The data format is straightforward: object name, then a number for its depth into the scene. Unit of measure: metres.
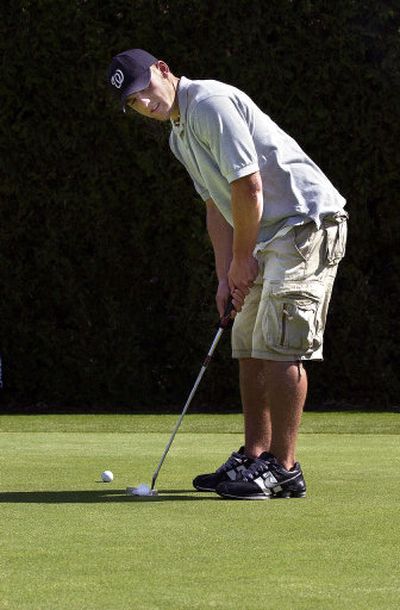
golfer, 9.96
